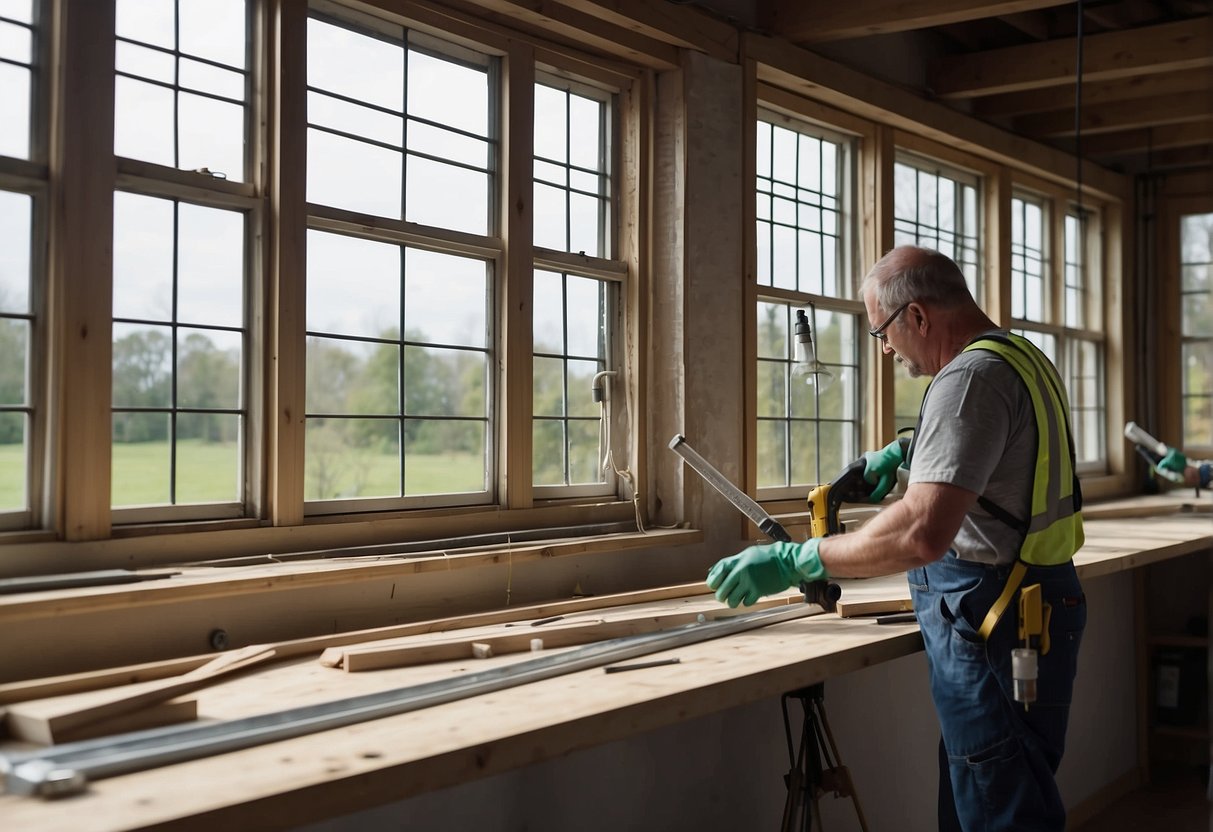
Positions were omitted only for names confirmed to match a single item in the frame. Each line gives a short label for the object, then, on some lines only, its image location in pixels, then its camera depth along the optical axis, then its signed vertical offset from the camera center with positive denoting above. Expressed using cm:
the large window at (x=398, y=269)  306 +51
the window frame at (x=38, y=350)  247 +21
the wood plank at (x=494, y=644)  241 -46
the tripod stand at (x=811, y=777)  318 -96
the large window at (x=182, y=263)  264 +45
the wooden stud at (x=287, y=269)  285 +45
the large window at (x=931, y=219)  543 +115
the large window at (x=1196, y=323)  710 +79
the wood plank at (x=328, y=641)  211 -46
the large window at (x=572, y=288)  367 +53
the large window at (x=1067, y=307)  646 +84
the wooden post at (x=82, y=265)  245 +40
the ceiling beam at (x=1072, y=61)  477 +172
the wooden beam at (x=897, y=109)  430 +151
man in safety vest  239 -23
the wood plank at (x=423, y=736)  151 -48
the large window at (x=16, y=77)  245 +81
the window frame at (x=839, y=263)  413 +81
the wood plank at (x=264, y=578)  223 -31
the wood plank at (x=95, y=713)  182 -46
